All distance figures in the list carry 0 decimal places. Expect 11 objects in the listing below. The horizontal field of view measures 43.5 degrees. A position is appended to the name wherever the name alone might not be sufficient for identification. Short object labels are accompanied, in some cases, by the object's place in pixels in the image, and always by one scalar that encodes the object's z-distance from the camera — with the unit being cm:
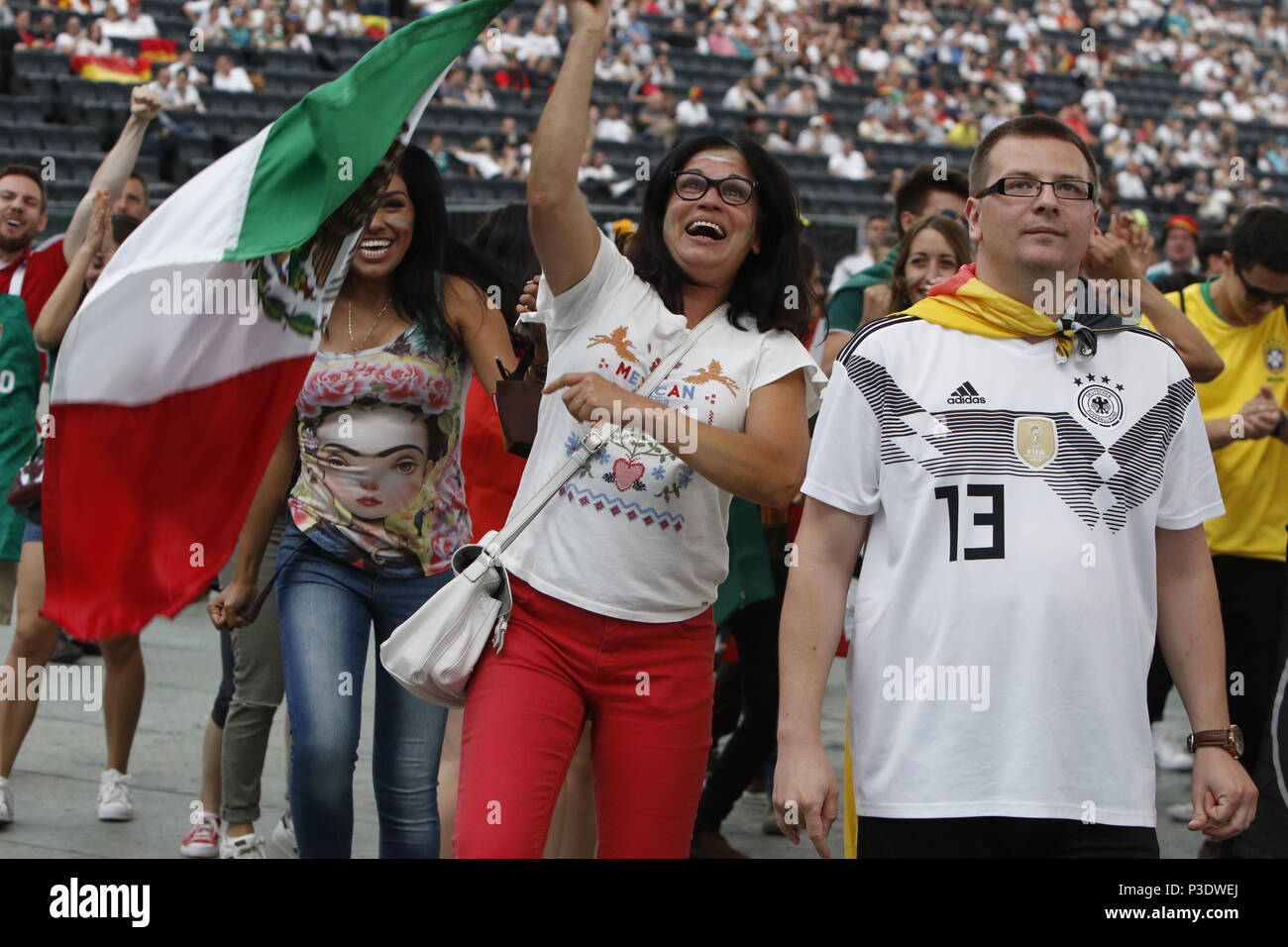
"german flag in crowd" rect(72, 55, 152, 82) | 1961
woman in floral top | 380
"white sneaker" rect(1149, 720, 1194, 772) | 709
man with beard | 571
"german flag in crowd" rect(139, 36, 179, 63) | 2070
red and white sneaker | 525
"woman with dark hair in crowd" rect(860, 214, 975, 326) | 512
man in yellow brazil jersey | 550
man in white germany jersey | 274
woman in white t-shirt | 317
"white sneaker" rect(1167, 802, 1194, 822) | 634
